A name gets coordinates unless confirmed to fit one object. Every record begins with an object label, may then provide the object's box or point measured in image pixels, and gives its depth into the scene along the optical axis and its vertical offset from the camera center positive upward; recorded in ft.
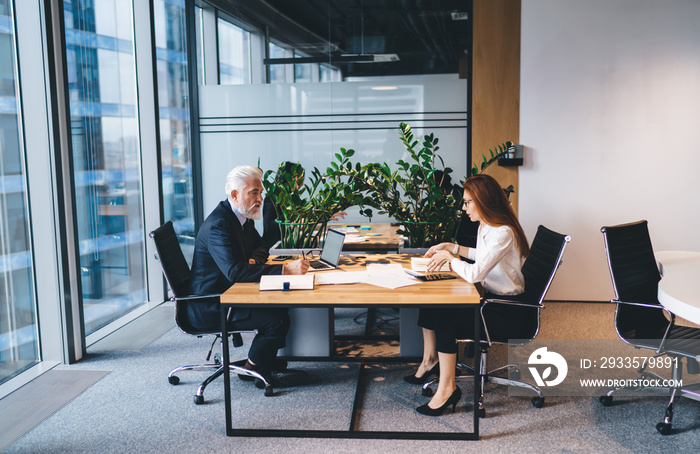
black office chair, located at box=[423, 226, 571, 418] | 10.80 -2.78
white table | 8.04 -2.04
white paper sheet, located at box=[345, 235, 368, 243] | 15.16 -2.14
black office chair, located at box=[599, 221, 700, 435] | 10.12 -2.76
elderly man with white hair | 11.05 -2.05
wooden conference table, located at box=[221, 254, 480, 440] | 9.36 -2.28
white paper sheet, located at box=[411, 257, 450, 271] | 11.41 -2.13
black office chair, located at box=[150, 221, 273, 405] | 11.43 -2.69
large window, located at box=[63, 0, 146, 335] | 15.03 +0.09
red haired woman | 10.57 -2.06
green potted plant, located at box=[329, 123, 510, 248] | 13.58 -1.03
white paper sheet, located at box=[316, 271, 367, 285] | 10.36 -2.16
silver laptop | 11.49 -1.91
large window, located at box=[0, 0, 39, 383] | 12.19 -1.43
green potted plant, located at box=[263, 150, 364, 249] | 13.61 -1.06
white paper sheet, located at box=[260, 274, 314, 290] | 9.89 -2.11
